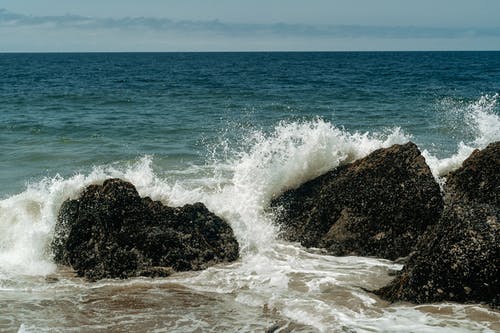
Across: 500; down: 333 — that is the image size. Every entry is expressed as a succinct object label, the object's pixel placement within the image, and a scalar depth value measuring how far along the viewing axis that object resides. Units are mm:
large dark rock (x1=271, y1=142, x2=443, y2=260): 6805
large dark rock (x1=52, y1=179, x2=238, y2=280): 6516
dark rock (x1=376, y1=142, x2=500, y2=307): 5164
